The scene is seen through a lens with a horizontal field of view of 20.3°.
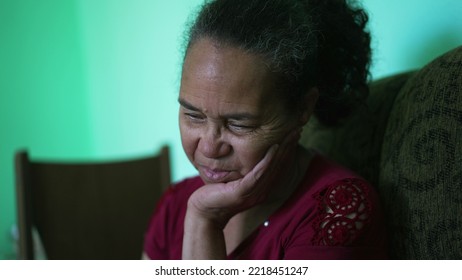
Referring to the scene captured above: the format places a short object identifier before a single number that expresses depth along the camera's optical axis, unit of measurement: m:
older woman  1.48
